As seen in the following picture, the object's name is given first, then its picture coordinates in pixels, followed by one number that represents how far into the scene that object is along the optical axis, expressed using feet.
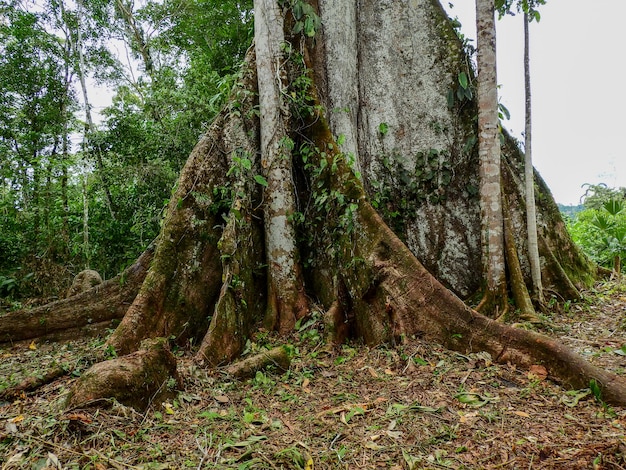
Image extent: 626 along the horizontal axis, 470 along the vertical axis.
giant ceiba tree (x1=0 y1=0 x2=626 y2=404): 13.30
